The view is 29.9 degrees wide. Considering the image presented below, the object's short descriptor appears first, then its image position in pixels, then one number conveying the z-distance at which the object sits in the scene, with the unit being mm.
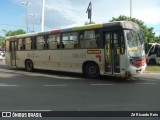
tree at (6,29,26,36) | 117000
